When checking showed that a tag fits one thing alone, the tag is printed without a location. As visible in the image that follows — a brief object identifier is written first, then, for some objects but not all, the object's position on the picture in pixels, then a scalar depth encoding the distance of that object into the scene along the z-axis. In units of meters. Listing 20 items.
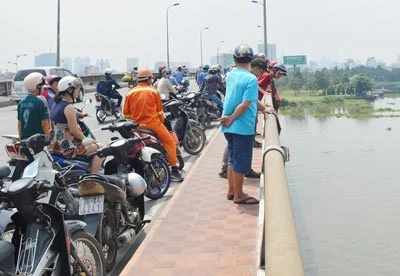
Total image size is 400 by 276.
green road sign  63.34
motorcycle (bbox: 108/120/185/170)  6.49
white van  22.53
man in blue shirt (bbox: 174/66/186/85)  19.06
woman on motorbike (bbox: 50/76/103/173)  5.63
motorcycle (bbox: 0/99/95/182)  5.48
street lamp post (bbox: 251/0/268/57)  28.59
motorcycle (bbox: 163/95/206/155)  9.36
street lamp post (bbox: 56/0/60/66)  32.82
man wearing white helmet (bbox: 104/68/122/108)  16.39
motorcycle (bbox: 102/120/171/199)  6.45
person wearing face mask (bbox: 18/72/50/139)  6.26
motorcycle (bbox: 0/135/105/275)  3.12
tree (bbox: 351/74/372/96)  80.75
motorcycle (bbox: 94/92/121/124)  16.27
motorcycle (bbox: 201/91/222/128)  13.20
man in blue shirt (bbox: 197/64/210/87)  18.08
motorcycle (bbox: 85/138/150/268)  4.35
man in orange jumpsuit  7.31
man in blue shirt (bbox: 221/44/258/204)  5.44
